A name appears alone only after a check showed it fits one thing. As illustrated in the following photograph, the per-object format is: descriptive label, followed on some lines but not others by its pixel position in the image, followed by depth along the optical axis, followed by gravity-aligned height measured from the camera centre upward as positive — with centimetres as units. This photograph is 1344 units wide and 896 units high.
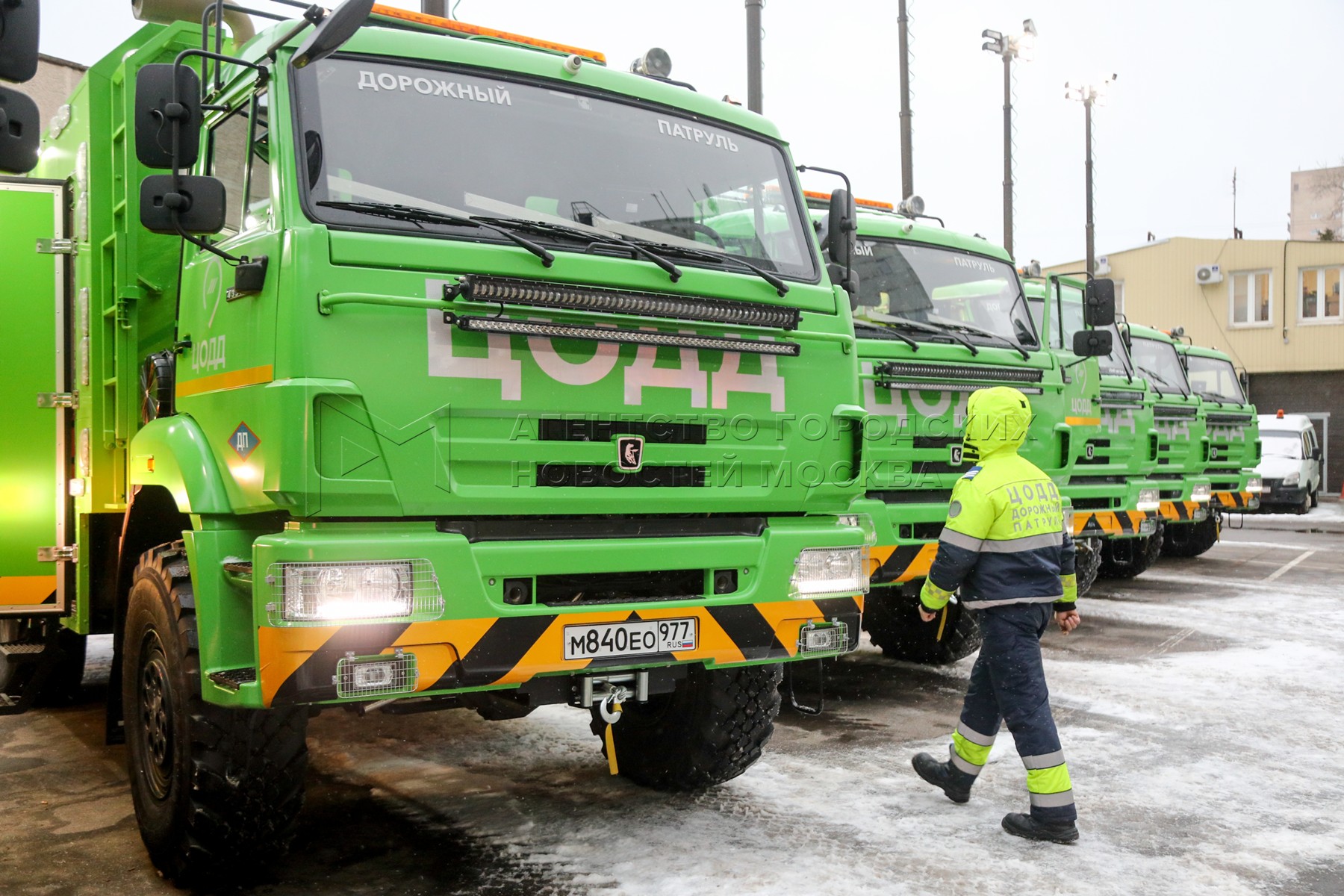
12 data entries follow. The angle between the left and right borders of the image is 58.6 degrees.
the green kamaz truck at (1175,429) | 1206 +14
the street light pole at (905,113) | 1728 +493
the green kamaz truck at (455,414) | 352 +11
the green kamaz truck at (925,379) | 685 +39
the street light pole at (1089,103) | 2672 +760
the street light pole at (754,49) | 1258 +416
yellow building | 2942 +344
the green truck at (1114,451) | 954 -8
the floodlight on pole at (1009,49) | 2250 +744
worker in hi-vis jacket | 459 -58
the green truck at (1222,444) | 1430 -2
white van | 2252 -37
